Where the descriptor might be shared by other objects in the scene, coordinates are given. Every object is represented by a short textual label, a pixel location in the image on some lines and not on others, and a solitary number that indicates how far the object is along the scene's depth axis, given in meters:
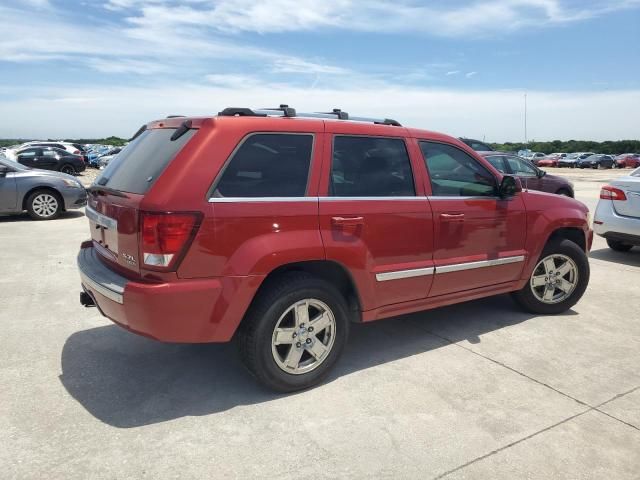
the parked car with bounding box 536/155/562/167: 52.09
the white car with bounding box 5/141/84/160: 22.54
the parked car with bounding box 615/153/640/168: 49.00
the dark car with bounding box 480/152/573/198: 12.55
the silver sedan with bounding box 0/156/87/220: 10.57
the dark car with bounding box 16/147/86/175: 23.00
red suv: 3.08
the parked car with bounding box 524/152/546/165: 54.17
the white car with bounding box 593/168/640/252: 7.45
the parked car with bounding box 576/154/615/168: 47.84
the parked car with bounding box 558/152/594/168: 49.88
